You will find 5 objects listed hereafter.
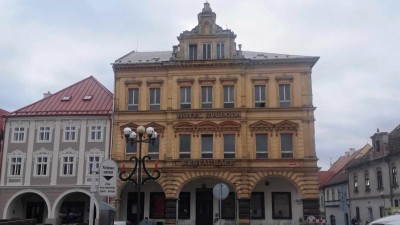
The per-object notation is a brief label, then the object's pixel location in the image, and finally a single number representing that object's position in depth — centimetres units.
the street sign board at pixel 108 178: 1241
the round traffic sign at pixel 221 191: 2247
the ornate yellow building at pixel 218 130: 3488
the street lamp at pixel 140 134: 2095
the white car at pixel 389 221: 775
